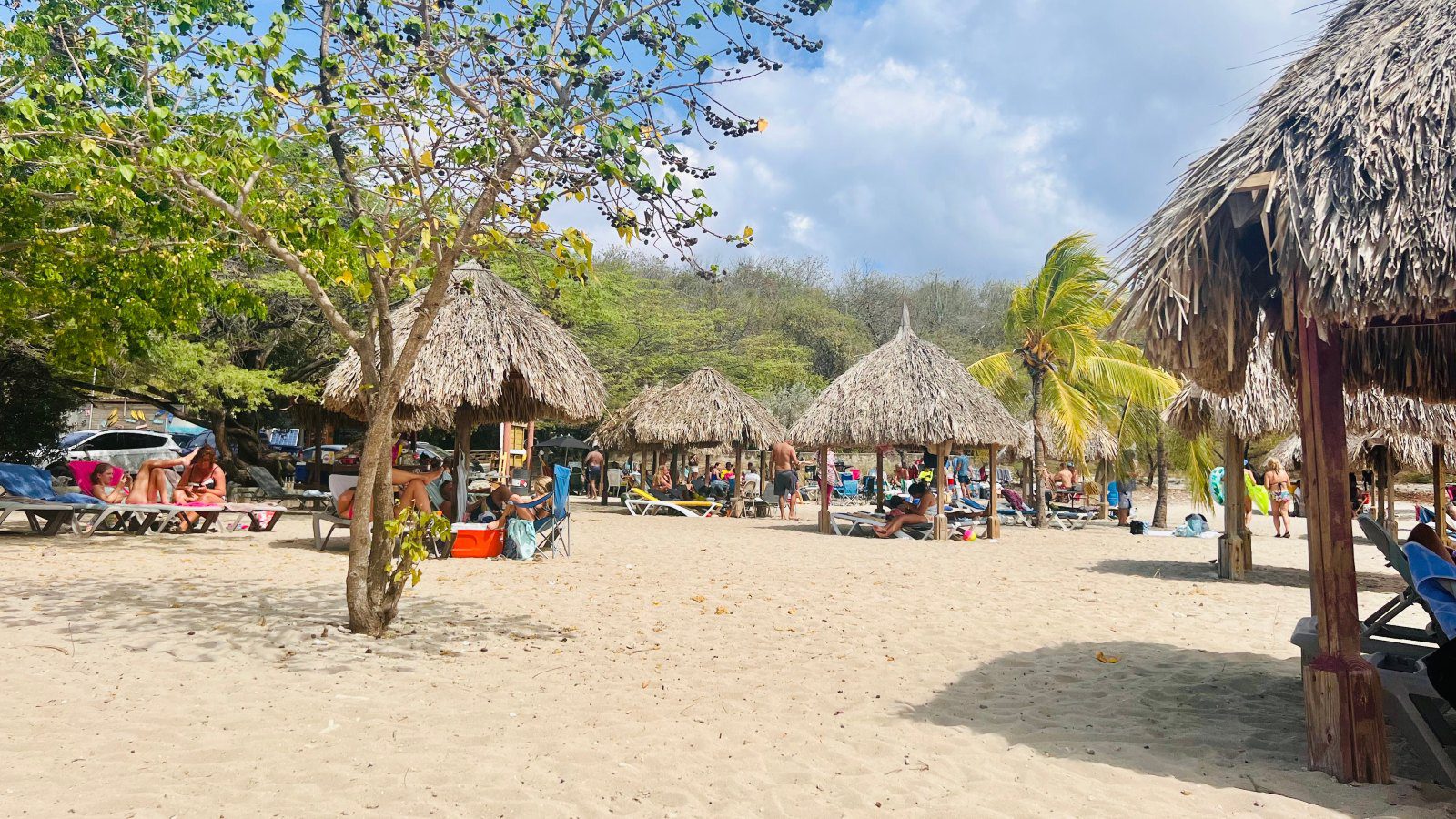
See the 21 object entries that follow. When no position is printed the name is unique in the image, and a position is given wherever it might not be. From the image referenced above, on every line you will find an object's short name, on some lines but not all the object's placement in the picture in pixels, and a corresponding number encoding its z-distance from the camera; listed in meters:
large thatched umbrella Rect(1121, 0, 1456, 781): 3.47
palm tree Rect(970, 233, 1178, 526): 17.03
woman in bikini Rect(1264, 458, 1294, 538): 16.58
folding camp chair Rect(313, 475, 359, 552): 10.11
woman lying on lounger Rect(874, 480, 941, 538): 14.42
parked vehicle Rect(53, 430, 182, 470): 20.12
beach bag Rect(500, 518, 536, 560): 9.94
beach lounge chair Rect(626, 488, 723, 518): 19.03
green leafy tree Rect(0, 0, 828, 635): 5.20
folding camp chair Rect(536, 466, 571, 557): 10.12
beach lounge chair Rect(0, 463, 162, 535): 9.99
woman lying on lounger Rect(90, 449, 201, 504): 11.14
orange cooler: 9.95
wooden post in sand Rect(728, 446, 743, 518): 19.69
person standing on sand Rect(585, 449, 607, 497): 26.62
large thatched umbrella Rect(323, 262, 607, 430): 10.77
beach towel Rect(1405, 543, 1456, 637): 3.54
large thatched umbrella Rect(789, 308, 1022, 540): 14.84
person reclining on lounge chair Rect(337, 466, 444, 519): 9.20
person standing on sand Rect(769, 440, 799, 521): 19.23
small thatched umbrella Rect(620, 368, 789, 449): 20.47
